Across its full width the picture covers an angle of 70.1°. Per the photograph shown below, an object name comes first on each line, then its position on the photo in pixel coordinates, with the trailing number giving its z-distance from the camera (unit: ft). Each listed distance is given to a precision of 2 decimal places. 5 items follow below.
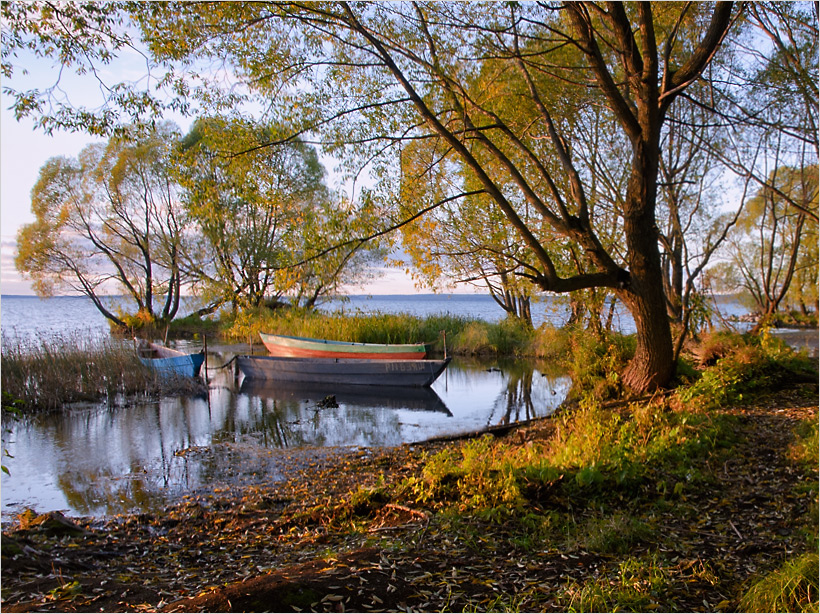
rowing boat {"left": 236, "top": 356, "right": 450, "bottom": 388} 48.16
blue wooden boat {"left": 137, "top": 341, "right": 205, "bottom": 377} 46.80
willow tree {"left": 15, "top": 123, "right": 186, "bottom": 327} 81.51
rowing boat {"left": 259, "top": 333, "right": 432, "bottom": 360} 52.47
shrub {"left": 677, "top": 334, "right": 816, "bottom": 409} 26.23
